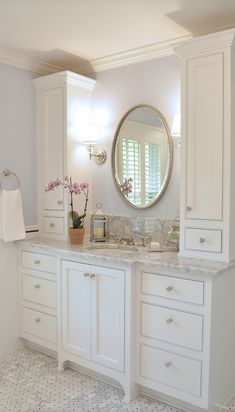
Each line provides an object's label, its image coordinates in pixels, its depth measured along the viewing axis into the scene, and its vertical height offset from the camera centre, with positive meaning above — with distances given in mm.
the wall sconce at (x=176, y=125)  2809 +486
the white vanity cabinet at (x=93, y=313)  2551 -812
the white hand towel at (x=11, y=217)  3039 -184
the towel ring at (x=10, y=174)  3156 +153
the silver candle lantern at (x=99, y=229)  3250 -295
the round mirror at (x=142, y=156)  2969 +286
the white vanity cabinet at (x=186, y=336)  2225 -844
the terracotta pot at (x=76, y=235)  3041 -324
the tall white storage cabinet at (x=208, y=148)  2334 +277
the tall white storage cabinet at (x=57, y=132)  3219 +502
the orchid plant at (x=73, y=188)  3076 +39
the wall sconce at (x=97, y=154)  3344 +333
